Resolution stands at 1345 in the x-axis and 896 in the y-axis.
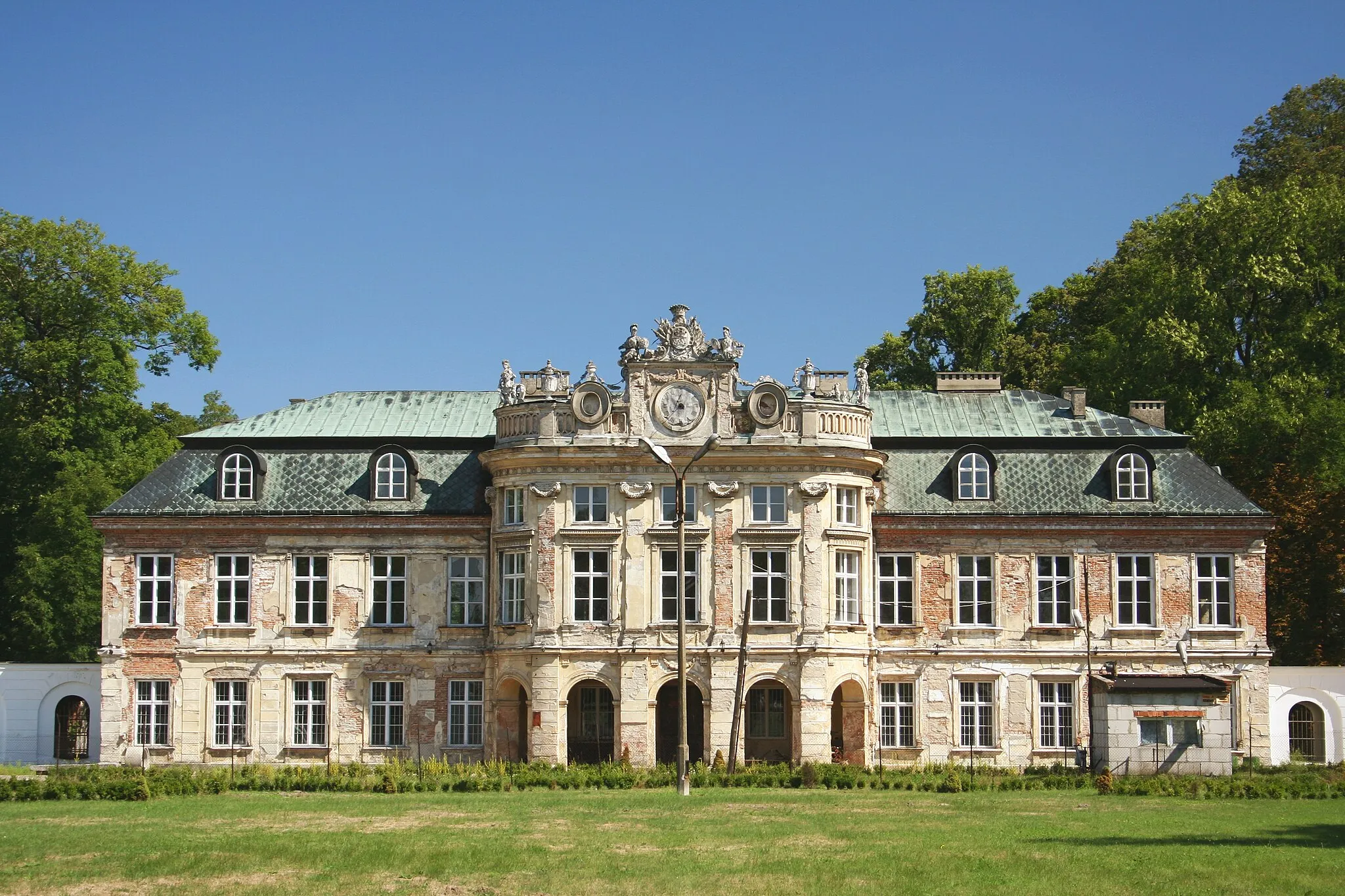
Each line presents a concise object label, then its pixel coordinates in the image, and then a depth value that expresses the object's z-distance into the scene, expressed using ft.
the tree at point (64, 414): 207.62
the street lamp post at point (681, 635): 129.39
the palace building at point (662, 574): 168.14
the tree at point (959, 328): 256.93
